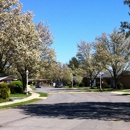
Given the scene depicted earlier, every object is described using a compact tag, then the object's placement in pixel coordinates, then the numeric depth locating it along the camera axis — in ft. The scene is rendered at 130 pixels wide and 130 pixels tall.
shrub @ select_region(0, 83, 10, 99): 84.38
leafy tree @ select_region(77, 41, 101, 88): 215.51
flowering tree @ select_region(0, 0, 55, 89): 97.04
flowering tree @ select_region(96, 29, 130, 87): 165.07
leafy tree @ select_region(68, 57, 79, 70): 388.59
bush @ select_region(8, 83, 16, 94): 132.77
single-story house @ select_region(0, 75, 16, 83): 109.92
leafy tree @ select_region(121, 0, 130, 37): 57.01
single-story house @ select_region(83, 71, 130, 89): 200.17
